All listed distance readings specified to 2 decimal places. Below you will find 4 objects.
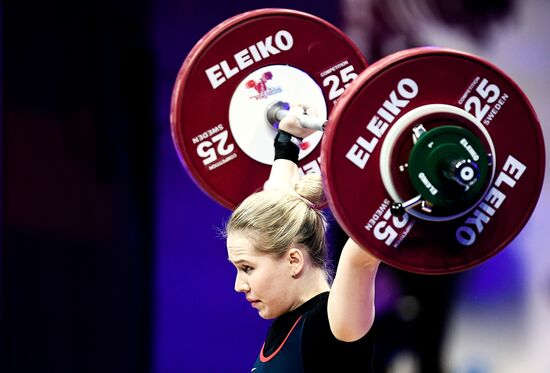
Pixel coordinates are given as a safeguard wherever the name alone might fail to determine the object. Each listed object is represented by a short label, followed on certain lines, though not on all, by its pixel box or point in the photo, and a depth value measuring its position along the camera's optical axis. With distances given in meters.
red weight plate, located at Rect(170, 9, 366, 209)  8.67
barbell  7.86
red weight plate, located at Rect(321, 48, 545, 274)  7.88
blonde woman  7.99
